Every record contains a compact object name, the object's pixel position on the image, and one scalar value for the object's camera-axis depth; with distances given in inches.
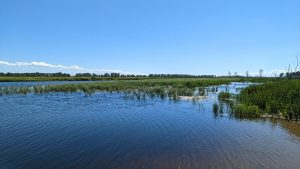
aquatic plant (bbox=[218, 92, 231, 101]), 702.1
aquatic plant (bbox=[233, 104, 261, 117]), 433.2
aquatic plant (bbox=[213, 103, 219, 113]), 469.4
